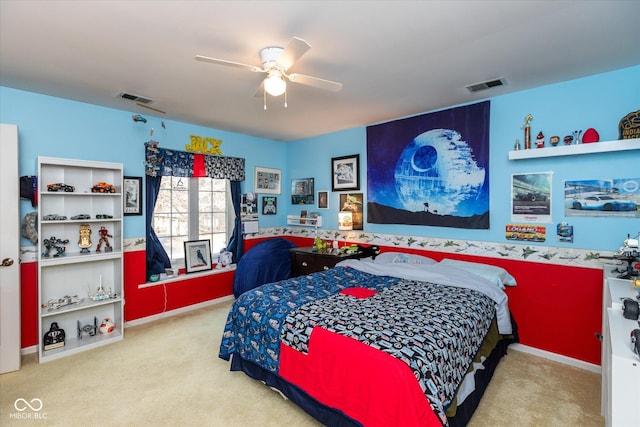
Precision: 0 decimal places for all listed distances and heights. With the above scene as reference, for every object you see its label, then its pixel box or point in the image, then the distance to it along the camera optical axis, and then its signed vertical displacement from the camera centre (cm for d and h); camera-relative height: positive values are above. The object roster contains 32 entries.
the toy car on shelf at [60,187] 297 +26
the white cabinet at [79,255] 298 -43
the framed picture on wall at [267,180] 500 +56
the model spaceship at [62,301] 304 -92
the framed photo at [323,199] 480 +22
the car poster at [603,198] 251 +13
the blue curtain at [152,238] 384 -32
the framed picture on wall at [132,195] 365 +23
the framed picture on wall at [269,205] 514 +14
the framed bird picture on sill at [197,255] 425 -62
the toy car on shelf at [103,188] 322 +28
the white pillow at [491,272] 285 -58
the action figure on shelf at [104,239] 341 -30
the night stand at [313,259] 400 -64
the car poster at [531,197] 289 +15
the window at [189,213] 413 +0
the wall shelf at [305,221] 480 -13
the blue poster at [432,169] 327 +52
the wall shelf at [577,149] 238 +55
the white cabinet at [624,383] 113 -65
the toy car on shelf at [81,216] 313 -3
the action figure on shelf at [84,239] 323 -28
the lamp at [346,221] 435 -12
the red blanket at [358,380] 149 -95
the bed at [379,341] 158 -82
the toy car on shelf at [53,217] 301 -4
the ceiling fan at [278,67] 185 +97
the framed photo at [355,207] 435 +8
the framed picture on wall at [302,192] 502 +36
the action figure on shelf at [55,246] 306 -33
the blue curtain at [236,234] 474 -33
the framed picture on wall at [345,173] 439 +60
